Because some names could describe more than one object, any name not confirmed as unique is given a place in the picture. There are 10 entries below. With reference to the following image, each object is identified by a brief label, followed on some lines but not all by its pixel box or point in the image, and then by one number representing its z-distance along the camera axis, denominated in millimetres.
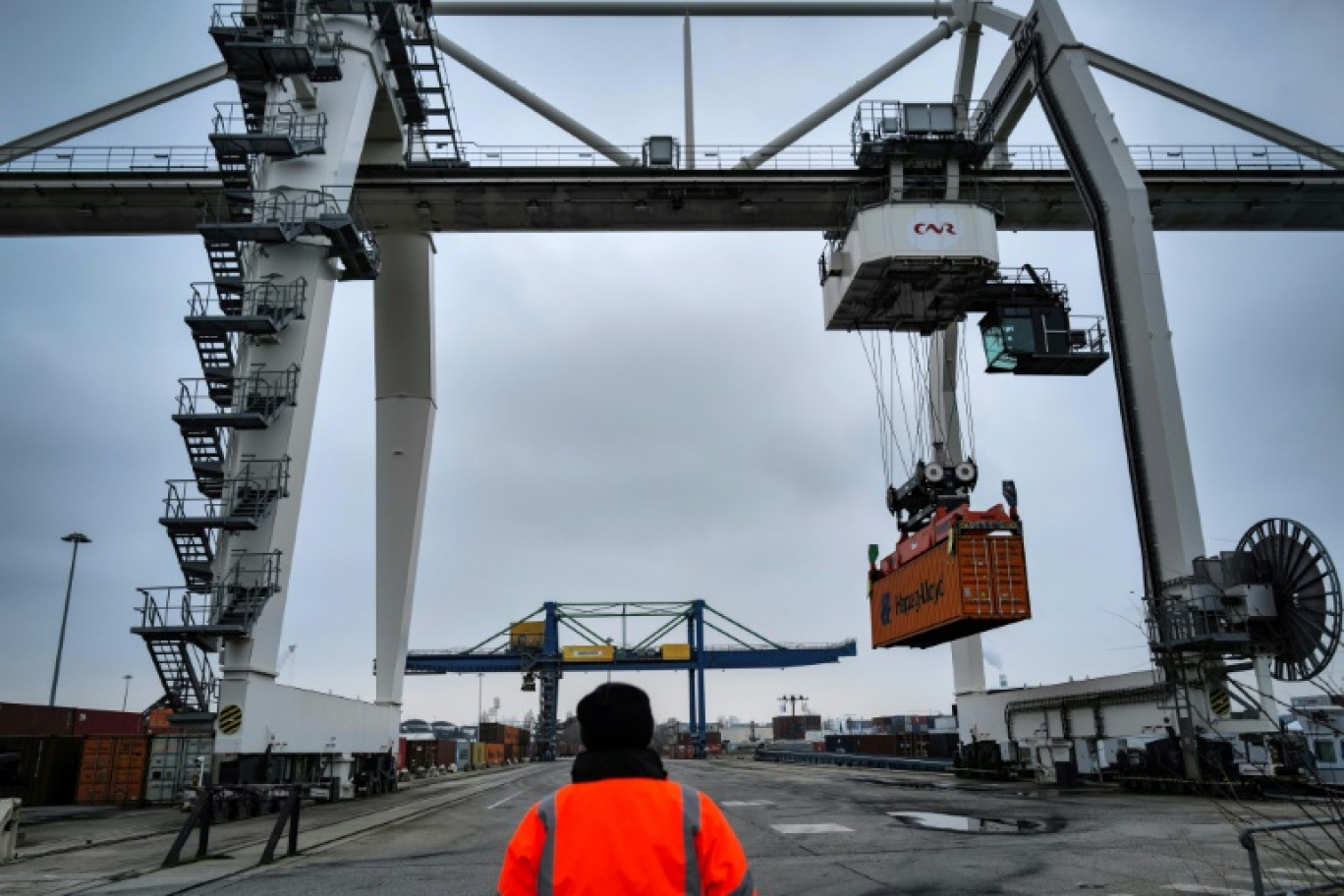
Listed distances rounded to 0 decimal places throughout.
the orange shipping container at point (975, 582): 23953
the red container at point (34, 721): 36156
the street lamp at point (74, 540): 41875
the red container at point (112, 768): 27484
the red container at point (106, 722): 41812
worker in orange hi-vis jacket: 2740
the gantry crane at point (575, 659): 75875
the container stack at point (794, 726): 131125
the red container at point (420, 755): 54219
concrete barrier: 13539
